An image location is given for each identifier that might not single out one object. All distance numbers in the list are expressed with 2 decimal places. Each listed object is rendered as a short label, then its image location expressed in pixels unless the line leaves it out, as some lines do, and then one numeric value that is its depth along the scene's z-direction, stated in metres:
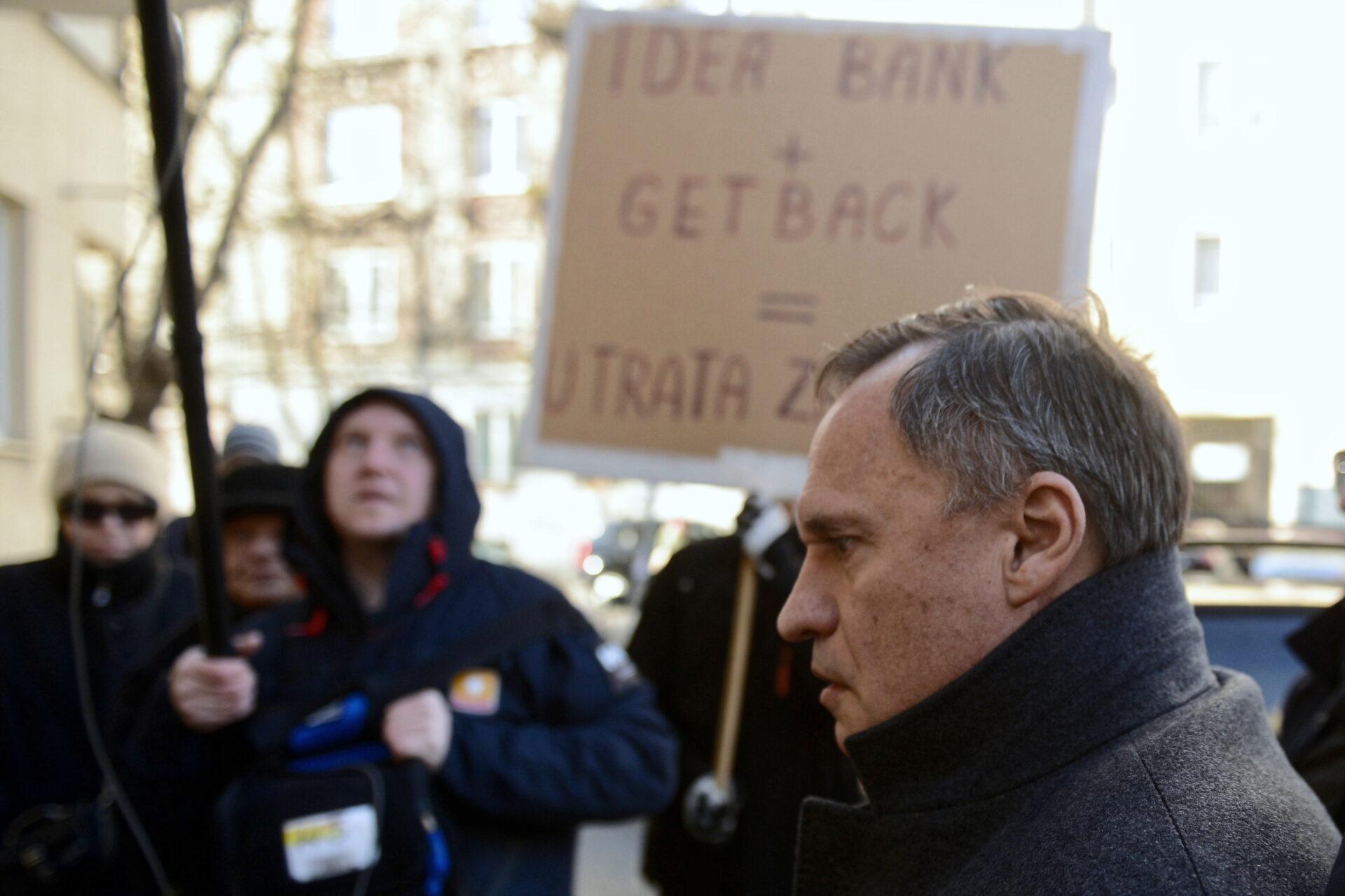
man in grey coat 1.13
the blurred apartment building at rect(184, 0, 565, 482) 15.28
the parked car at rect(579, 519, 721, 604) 16.59
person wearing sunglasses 3.11
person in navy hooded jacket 2.33
